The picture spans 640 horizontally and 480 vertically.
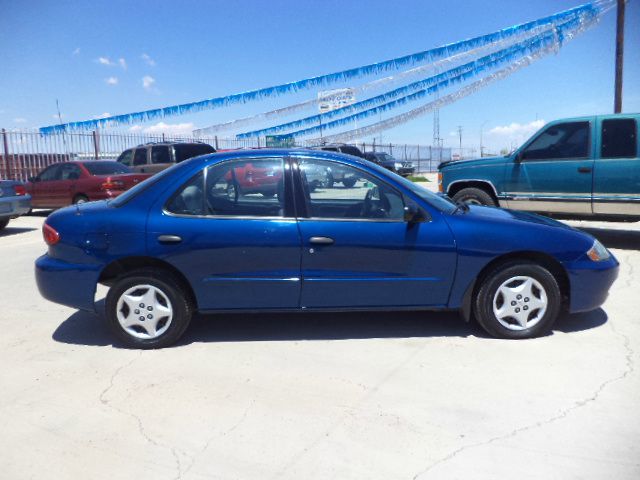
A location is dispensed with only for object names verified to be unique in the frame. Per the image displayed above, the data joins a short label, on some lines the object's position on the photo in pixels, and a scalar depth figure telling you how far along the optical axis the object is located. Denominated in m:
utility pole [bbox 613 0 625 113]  17.08
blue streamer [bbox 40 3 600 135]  21.09
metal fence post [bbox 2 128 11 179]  17.83
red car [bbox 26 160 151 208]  12.12
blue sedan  4.02
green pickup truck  7.51
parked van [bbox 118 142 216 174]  15.01
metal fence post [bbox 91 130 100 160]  20.73
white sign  34.42
